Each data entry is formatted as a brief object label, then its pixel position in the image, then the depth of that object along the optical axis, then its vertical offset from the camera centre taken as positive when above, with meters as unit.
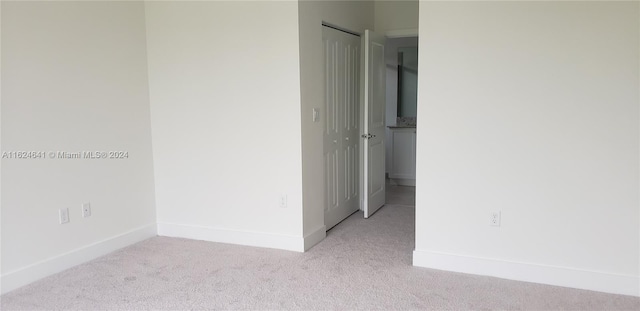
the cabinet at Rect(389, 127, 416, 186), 6.60 -0.74
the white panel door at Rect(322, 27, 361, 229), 4.22 -0.20
